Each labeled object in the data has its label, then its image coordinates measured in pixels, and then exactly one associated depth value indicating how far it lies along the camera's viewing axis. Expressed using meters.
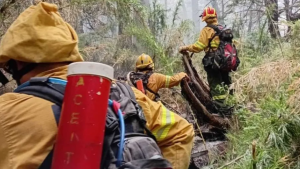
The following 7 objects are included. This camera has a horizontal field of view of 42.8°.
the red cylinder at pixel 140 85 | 6.42
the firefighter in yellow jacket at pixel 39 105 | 1.48
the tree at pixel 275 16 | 8.71
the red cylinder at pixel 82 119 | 1.39
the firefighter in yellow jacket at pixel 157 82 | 6.63
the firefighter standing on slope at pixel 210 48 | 7.14
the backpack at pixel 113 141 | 1.53
